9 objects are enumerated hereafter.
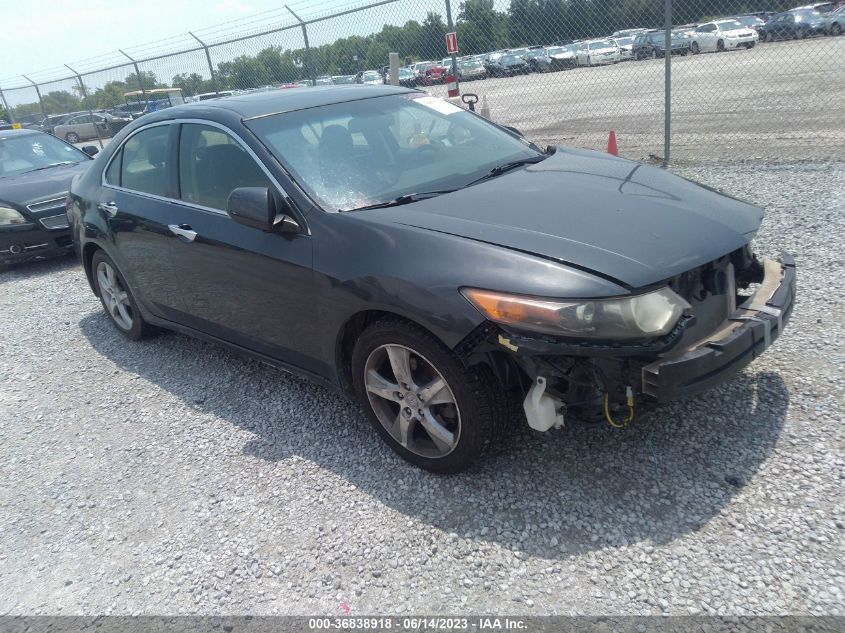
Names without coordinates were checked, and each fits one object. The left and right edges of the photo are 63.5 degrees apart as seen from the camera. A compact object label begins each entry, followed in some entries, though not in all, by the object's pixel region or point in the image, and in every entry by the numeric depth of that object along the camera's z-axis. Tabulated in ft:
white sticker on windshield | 14.25
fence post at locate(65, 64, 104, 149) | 57.82
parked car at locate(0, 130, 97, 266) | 25.22
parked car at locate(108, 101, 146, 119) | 55.91
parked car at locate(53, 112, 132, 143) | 63.87
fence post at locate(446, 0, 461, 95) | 32.07
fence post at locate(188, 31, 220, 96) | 44.34
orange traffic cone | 26.87
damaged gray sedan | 8.56
